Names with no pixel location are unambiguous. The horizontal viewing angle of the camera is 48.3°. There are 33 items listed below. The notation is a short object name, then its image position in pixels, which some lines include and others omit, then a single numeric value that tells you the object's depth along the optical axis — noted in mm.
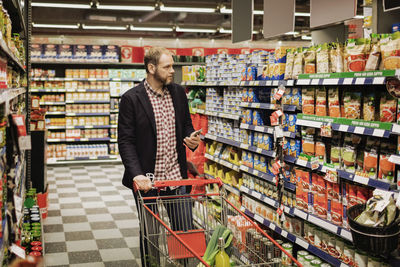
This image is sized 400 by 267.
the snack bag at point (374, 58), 3045
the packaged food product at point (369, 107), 3168
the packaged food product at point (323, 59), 3549
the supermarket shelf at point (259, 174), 4358
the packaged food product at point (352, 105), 3289
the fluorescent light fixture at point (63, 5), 10336
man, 3338
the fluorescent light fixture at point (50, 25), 13777
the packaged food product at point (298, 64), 3916
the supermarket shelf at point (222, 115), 5159
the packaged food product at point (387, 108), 2965
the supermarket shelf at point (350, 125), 2902
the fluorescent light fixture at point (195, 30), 14602
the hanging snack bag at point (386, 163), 2980
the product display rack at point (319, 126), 2926
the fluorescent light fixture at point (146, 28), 14472
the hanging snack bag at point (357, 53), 3182
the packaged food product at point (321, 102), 3637
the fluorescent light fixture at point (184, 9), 10408
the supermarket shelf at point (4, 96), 1970
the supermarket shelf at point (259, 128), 4363
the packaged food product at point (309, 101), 3791
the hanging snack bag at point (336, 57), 3410
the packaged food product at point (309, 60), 3740
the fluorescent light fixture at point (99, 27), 14602
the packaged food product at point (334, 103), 3500
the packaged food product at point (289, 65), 4059
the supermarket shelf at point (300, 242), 3472
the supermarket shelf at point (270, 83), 3979
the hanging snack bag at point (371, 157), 3121
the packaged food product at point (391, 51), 2886
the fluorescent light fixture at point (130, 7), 10312
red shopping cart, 2625
